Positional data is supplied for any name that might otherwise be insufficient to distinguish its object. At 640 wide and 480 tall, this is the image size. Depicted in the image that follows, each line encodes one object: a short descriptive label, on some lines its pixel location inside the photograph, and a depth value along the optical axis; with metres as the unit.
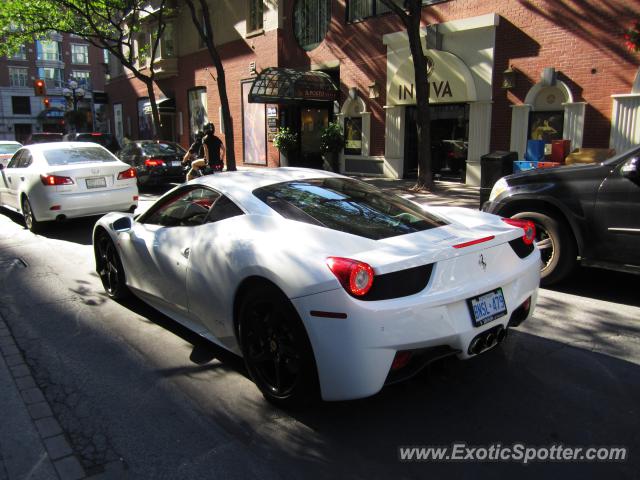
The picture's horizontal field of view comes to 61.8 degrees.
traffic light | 29.05
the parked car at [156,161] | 15.22
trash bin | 10.30
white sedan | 9.19
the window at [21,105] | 65.62
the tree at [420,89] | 12.92
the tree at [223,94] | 16.80
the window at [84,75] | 69.69
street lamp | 33.12
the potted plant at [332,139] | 18.80
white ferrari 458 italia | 2.91
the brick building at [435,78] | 12.83
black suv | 5.22
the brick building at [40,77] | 64.88
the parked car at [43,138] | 28.03
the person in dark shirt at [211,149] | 11.85
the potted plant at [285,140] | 20.19
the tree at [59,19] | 21.60
